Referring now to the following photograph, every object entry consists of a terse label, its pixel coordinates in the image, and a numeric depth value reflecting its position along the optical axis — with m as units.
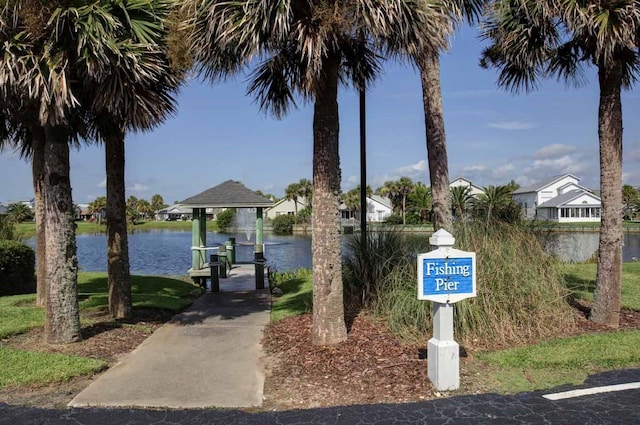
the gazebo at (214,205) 15.59
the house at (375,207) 72.50
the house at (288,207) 80.81
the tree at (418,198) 57.54
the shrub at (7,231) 15.30
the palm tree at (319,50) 6.24
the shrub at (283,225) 66.50
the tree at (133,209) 105.25
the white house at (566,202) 63.66
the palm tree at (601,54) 7.35
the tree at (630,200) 76.25
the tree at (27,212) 78.12
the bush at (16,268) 13.30
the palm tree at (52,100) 6.74
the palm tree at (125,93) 7.18
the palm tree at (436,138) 9.11
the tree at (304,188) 78.06
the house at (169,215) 130.77
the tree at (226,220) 66.74
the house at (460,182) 64.26
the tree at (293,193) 78.12
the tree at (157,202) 136.96
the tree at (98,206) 105.69
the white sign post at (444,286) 5.55
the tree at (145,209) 126.62
